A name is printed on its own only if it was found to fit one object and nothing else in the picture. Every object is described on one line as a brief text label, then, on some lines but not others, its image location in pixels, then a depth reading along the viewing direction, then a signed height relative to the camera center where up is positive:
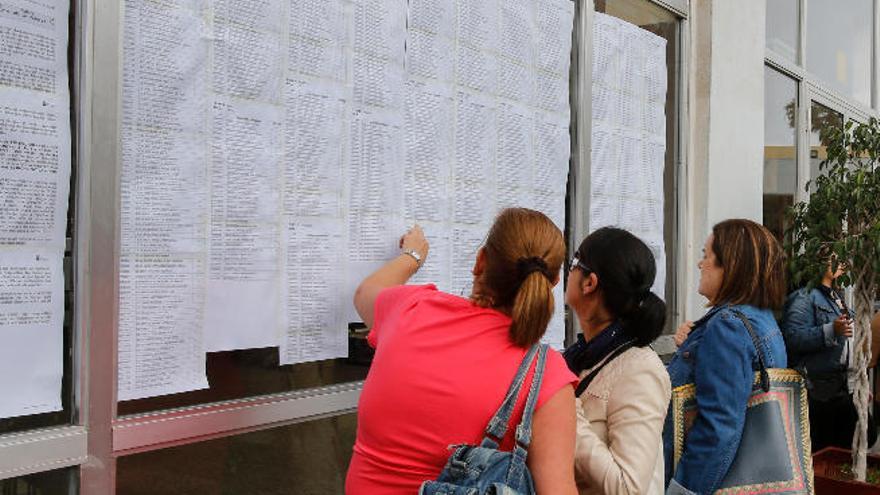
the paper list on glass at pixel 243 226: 2.29 +0.06
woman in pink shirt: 1.78 -0.26
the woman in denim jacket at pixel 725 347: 2.75 -0.31
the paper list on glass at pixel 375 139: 2.69 +0.37
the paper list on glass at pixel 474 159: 3.13 +0.35
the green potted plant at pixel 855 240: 4.65 +0.09
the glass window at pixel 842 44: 7.30 +1.98
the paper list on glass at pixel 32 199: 1.86 +0.11
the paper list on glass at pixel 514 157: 3.34 +0.38
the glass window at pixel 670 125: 4.65 +0.74
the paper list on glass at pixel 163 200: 2.09 +0.12
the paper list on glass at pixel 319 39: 2.49 +0.64
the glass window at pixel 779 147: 6.08 +0.81
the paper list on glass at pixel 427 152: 2.91 +0.35
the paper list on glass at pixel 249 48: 2.29 +0.56
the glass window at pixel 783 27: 6.19 +1.73
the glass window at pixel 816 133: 7.02 +1.02
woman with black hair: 2.04 -0.29
